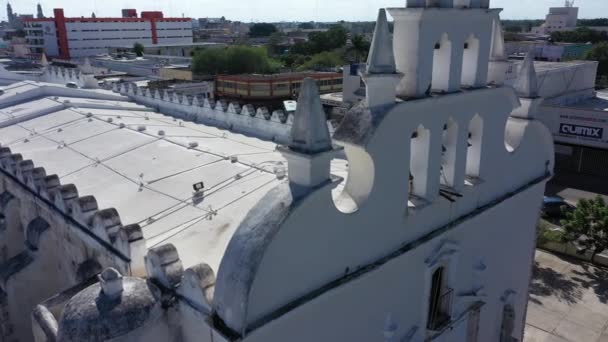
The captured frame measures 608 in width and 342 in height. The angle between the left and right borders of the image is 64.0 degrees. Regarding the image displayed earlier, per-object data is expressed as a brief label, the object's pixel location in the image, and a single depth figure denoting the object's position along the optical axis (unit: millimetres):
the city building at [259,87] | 53375
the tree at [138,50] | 90194
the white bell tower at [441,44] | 8055
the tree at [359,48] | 96812
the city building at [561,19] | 175250
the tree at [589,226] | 21688
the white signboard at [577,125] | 35969
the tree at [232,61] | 72188
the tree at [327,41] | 115312
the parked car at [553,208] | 29938
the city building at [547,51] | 73225
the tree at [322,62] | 82931
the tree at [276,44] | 135250
